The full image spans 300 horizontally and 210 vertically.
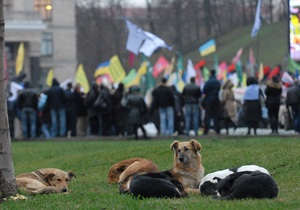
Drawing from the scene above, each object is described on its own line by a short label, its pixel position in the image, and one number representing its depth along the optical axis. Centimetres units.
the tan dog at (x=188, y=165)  1741
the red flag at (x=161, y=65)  6116
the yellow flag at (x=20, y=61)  5444
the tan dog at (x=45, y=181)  1819
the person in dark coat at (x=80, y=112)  3728
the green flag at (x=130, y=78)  5444
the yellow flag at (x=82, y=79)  5314
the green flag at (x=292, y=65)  4908
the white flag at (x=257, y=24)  3875
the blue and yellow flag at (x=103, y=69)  5473
